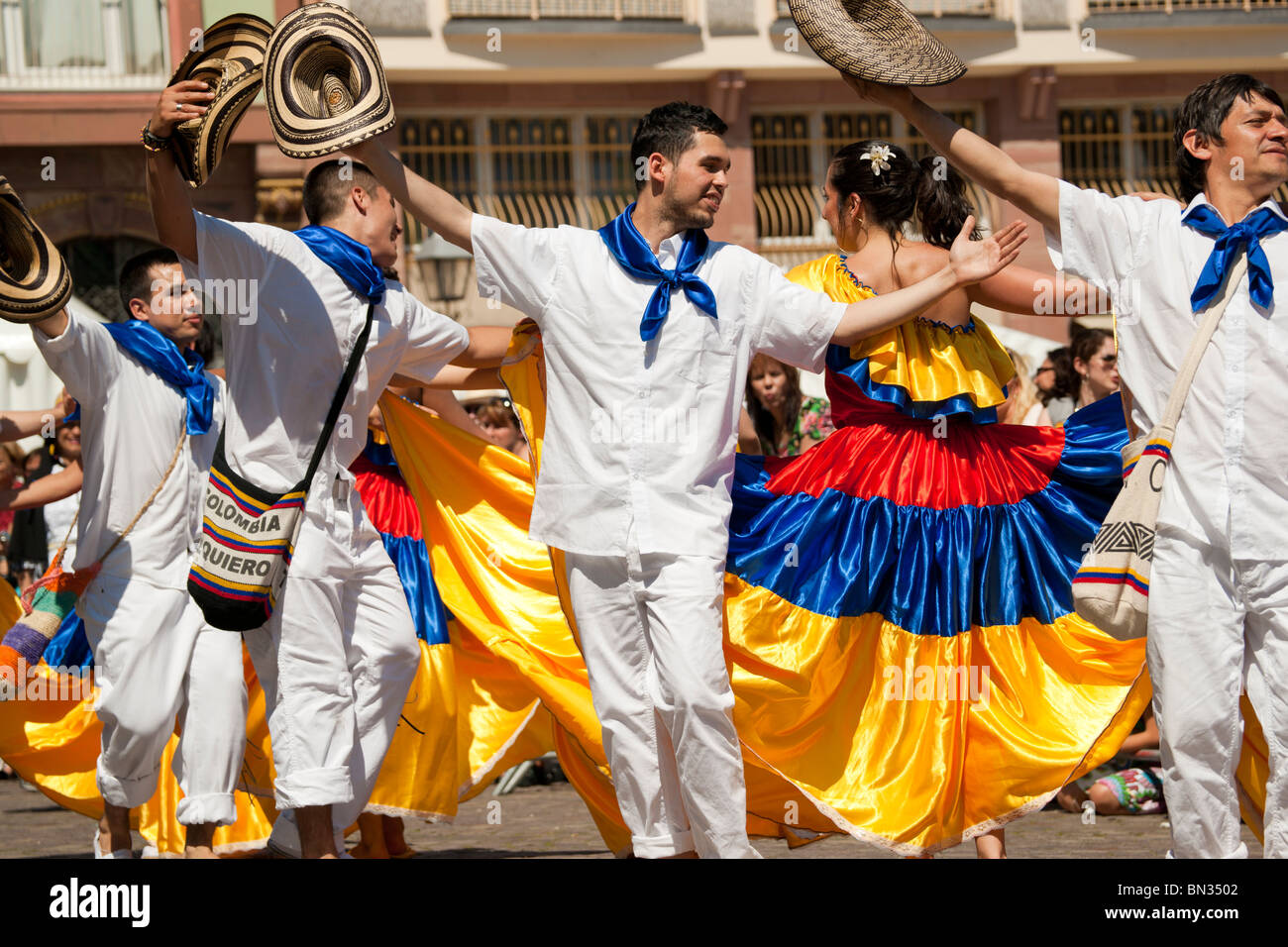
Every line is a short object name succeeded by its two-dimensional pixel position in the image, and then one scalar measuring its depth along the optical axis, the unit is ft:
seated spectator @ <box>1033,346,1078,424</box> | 26.68
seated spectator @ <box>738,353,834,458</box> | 24.56
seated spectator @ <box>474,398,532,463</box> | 32.27
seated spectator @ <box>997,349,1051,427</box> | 23.96
